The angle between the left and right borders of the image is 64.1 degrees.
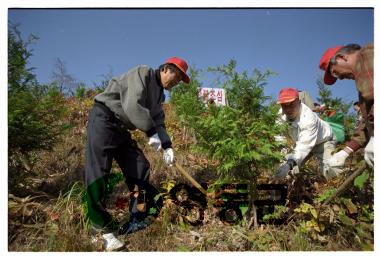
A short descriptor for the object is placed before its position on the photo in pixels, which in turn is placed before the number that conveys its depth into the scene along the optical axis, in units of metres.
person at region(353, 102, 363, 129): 4.58
